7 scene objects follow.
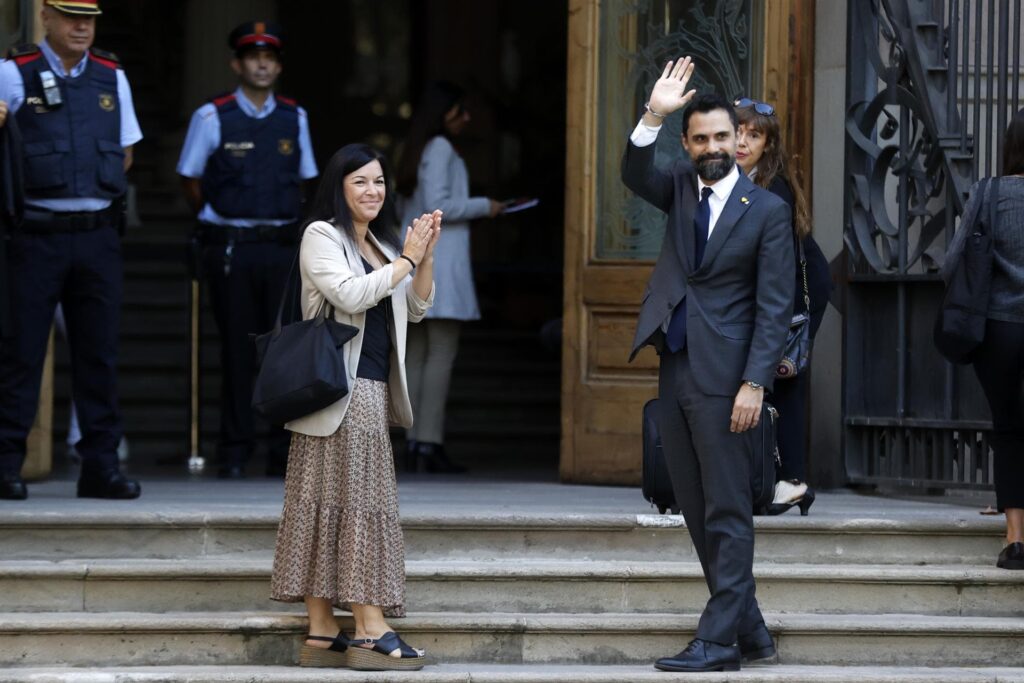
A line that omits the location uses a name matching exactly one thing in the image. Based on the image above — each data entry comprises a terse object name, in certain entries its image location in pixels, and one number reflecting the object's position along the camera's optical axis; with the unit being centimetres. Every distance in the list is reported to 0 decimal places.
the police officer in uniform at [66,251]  1488
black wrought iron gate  1571
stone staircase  1269
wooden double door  1695
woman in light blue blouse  1848
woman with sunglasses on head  1401
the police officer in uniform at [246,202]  1717
